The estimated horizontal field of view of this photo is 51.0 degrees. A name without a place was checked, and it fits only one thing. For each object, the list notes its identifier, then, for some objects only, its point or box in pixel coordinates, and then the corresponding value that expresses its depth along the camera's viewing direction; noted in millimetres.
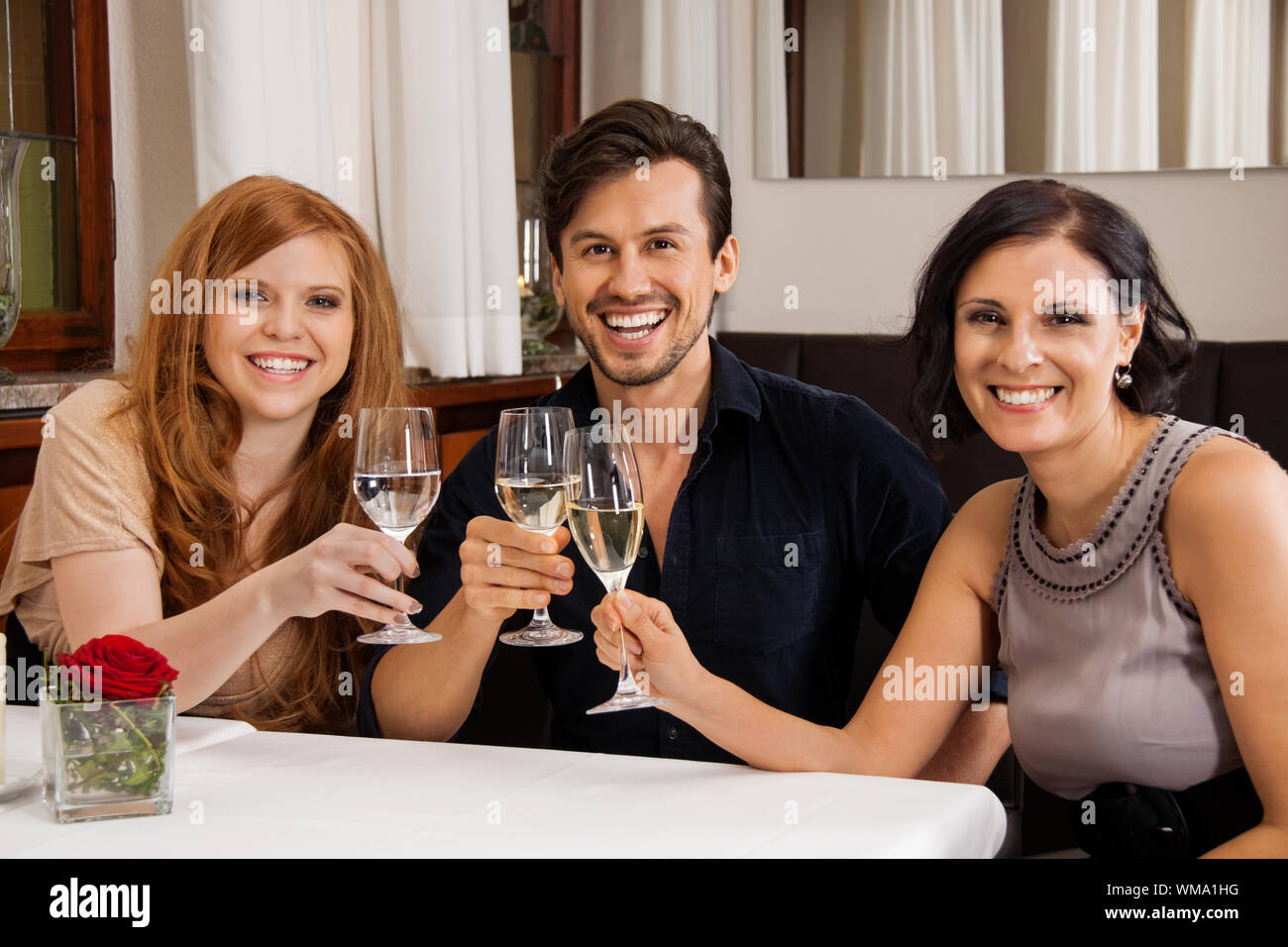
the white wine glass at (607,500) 1255
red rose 1110
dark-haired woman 1287
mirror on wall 3115
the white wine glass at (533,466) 1302
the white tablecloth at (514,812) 1058
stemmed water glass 1354
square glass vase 1102
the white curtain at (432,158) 2762
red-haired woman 1632
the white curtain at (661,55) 3596
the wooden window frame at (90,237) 2395
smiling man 1788
